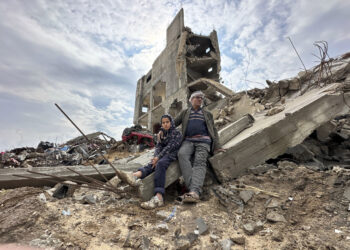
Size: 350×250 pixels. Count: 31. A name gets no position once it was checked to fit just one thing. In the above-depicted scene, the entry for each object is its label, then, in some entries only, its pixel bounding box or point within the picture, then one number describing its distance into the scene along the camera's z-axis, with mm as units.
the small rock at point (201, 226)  1671
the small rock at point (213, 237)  1583
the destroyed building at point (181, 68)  14375
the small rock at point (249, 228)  1669
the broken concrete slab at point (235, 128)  3353
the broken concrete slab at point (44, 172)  2443
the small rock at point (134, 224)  1684
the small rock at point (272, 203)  1993
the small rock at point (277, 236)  1546
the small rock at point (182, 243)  1463
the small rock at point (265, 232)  1656
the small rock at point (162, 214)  1852
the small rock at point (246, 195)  2146
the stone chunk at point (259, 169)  2605
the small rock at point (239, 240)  1539
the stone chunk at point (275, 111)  3745
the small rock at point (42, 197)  2051
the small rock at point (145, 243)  1447
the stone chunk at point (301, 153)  2889
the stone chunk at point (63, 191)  2311
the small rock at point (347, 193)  1916
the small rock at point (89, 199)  2154
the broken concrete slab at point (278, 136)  2592
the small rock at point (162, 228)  1640
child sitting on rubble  2207
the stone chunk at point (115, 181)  2795
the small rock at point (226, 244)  1495
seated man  2328
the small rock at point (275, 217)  1794
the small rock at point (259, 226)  1715
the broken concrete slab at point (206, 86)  10125
